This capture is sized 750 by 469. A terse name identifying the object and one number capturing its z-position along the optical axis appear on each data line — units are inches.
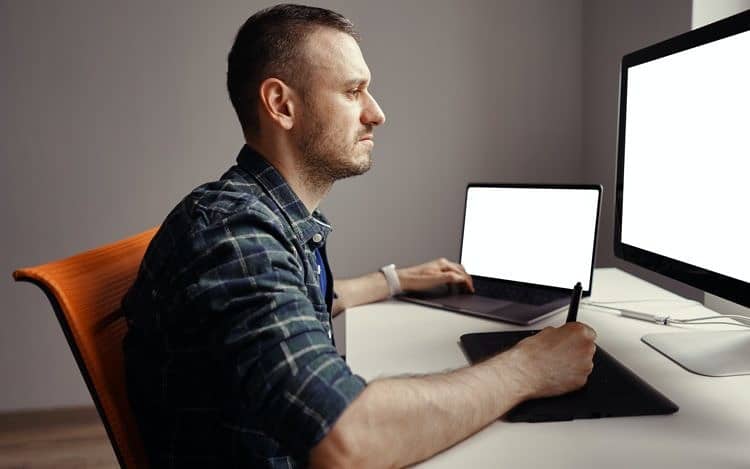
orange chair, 28.4
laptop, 50.5
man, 25.5
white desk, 25.7
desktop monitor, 32.8
